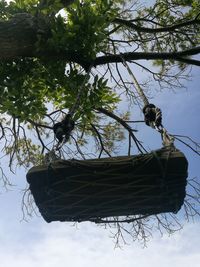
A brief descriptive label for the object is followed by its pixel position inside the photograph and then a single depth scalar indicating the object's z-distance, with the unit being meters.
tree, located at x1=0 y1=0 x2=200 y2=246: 4.58
